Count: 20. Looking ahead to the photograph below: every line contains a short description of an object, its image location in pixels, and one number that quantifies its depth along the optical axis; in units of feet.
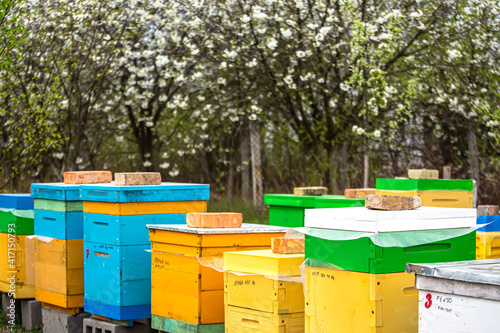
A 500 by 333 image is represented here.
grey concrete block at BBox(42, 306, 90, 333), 19.89
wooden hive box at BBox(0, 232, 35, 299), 22.41
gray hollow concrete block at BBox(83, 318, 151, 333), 17.72
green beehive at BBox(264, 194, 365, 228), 20.25
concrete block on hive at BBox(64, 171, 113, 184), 20.92
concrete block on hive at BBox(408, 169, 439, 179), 23.29
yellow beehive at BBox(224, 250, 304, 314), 13.17
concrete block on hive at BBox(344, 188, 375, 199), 20.75
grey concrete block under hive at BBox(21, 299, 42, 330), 22.24
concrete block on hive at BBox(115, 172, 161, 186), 18.10
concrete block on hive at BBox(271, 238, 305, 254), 13.82
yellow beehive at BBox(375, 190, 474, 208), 22.50
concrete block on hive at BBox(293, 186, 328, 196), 22.26
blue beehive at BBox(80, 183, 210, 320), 17.37
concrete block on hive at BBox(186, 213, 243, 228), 15.93
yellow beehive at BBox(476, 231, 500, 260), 15.57
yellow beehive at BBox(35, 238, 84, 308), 19.69
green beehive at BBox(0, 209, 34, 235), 22.54
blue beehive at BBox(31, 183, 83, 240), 19.67
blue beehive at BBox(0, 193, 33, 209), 22.63
